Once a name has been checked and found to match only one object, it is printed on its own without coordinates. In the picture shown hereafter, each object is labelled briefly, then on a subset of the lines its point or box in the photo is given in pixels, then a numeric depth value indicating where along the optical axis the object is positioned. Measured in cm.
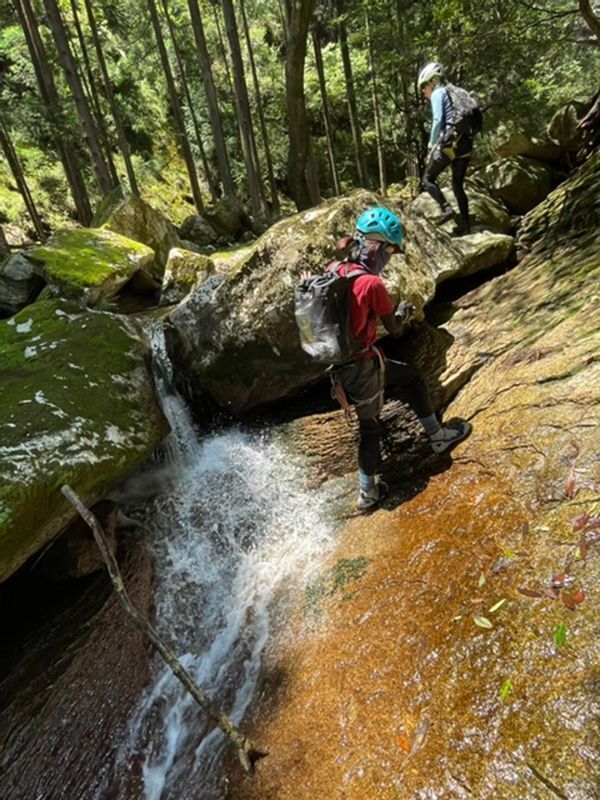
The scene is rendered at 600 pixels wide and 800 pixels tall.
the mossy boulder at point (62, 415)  392
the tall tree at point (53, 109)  1350
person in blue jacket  633
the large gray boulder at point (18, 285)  861
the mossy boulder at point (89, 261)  825
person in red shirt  387
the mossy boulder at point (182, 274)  964
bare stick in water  290
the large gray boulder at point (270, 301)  542
